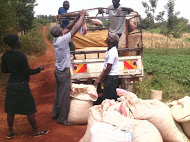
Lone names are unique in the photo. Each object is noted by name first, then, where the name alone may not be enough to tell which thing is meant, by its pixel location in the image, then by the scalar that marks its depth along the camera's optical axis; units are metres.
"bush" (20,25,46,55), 14.31
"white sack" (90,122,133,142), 2.30
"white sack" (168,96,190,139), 2.86
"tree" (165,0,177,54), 17.16
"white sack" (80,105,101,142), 2.86
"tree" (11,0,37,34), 19.66
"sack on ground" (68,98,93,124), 3.90
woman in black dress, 3.24
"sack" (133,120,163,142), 2.44
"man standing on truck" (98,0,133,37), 4.86
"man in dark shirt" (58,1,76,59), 4.90
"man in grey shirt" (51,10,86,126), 3.66
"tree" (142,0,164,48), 19.83
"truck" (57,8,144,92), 4.46
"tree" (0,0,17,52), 8.21
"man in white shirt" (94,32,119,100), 3.50
